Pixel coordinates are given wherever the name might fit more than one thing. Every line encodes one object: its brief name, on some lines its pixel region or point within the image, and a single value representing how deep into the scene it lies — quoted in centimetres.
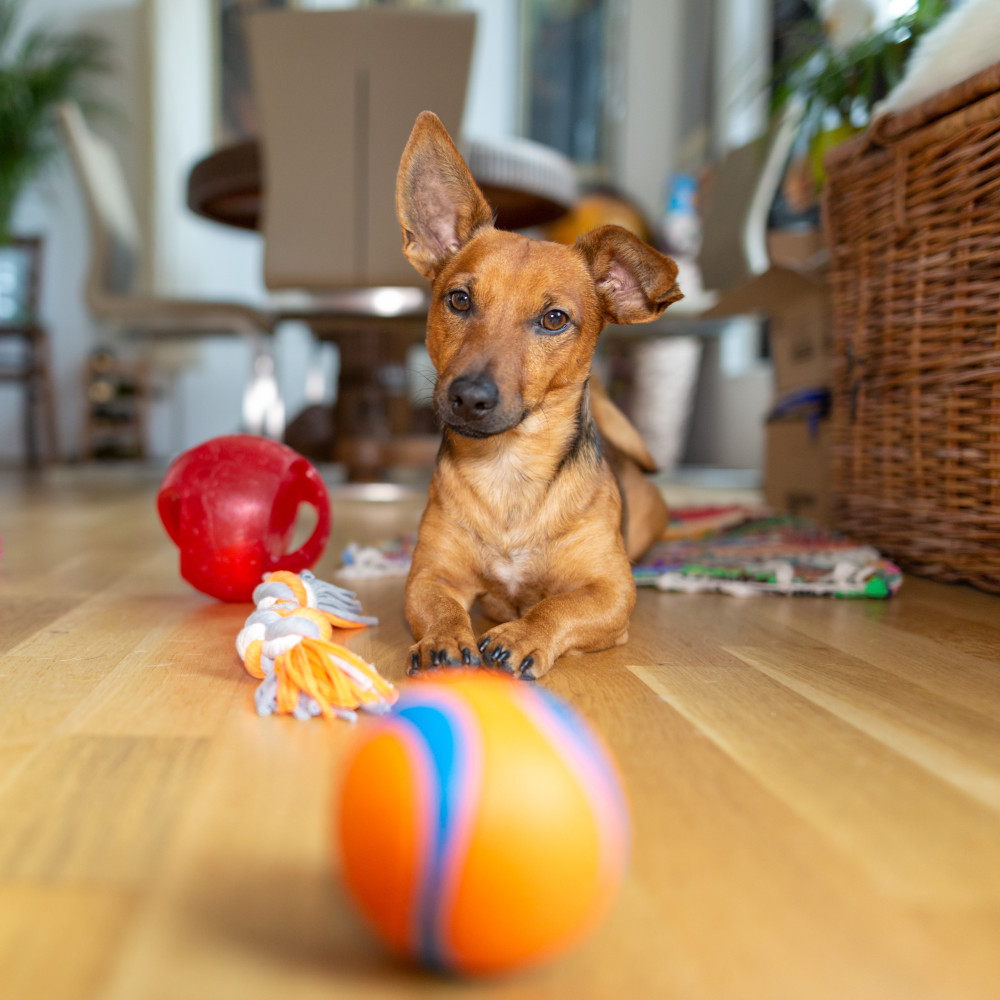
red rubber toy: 161
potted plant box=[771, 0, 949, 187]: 233
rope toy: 105
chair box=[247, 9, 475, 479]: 313
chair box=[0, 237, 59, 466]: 638
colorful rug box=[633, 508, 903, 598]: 190
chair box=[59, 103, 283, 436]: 400
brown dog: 142
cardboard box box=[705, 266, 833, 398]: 279
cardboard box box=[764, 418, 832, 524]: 281
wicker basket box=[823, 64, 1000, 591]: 178
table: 324
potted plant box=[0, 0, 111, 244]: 650
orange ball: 52
